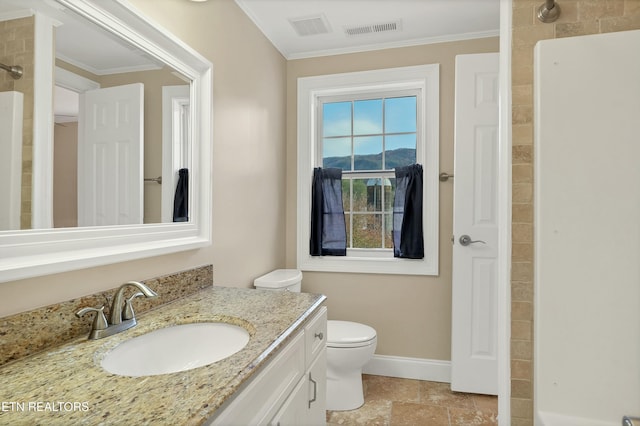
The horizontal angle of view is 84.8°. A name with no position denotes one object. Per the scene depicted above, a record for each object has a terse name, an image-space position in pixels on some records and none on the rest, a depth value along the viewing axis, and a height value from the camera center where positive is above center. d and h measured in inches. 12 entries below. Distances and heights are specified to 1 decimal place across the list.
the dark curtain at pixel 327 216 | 107.0 -0.9
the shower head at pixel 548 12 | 43.7 +25.5
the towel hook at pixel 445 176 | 97.0 +10.4
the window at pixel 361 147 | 104.8 +20.6
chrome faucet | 39.5 -12.4
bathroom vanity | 25.5 -14.4
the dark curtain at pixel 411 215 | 99.4 -0.6
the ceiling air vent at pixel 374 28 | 91.0 +49.2
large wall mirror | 34.9 +9.3
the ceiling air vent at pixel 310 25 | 88.3 +48.9
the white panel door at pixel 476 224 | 87.9 -2.5
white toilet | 79.7 -32.9
